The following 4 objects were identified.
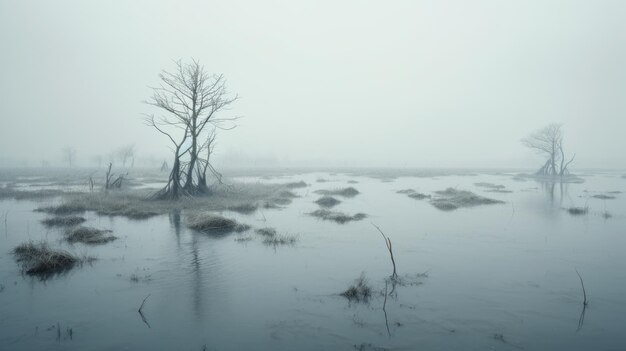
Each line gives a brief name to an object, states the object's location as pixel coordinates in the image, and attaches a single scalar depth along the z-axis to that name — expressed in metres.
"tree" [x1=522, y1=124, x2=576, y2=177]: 70.62
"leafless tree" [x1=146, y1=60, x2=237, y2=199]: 28.41
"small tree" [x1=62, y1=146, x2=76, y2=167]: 115.41
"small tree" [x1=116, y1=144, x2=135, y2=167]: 101.09
